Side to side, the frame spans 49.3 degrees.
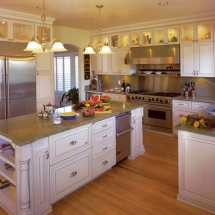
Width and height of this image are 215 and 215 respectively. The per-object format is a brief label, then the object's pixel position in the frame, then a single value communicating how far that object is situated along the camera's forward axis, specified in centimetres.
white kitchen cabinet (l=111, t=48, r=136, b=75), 646
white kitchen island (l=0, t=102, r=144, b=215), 248
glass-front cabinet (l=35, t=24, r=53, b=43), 511
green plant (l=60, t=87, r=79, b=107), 742
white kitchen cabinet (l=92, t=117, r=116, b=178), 337
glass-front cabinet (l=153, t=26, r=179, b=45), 546
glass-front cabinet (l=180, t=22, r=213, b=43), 498
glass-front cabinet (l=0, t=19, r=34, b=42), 459
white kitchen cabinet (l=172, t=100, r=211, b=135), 506
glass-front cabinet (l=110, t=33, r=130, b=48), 637
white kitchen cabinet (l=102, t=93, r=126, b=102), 643
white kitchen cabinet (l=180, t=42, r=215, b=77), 503
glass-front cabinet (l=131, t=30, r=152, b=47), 592
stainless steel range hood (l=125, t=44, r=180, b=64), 546
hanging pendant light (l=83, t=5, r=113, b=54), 372
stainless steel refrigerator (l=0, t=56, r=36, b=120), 461
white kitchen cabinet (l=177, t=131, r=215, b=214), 261
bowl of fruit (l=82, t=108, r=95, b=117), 334
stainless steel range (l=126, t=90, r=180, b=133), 555
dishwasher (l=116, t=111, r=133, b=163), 382
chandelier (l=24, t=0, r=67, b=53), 285
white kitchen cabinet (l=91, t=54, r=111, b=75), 691
